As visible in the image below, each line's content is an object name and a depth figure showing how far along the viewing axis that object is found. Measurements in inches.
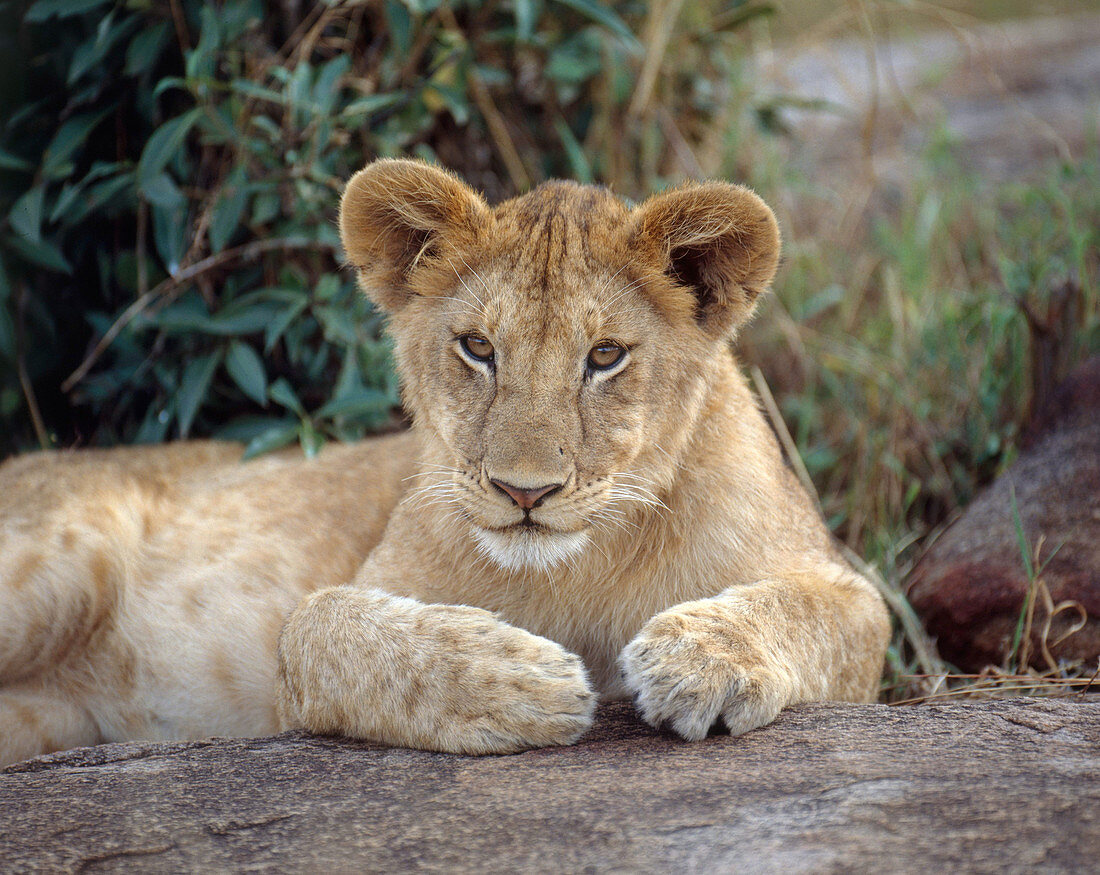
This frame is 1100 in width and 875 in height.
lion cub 202.5
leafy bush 328.8
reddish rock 284.4
